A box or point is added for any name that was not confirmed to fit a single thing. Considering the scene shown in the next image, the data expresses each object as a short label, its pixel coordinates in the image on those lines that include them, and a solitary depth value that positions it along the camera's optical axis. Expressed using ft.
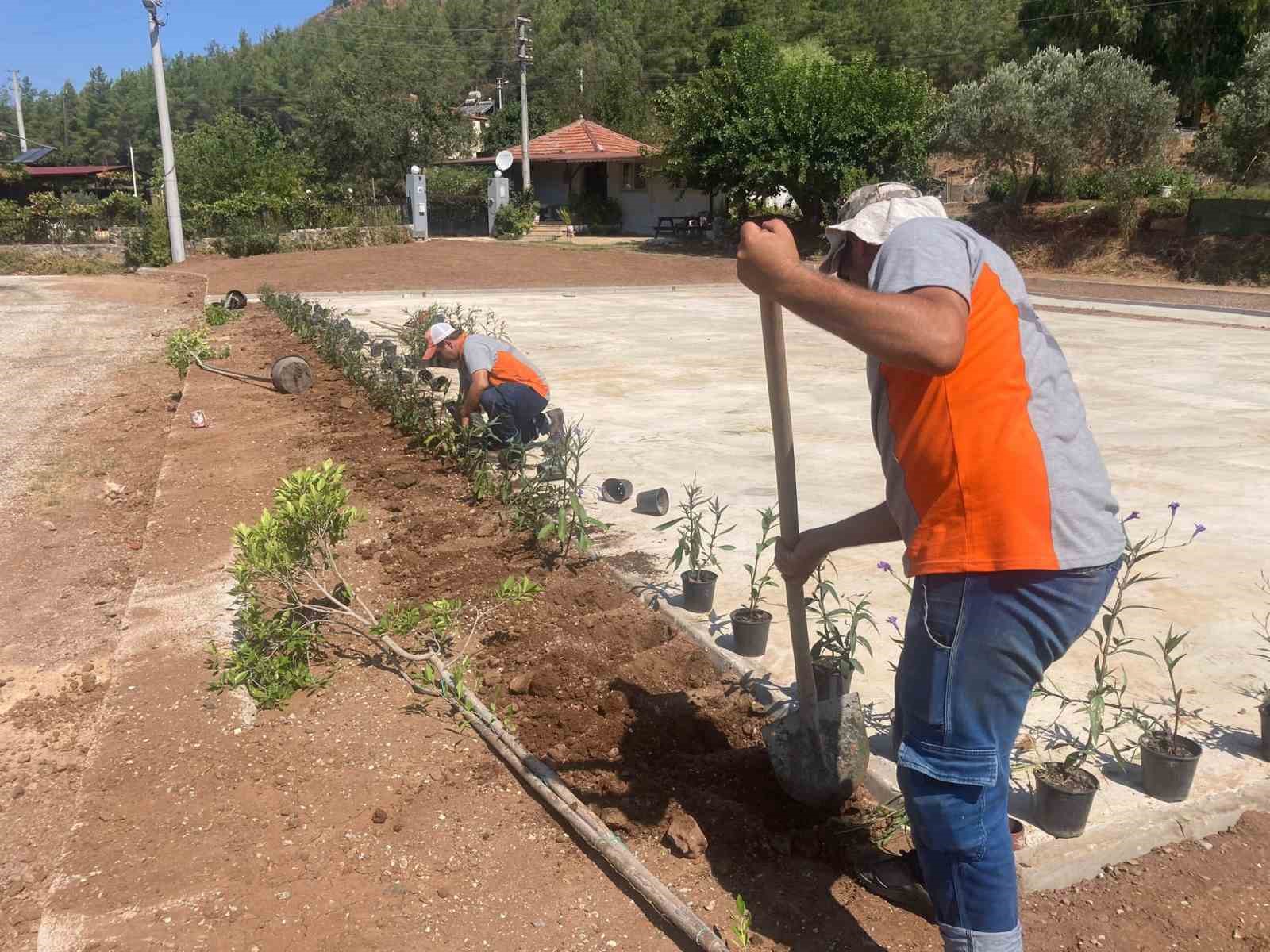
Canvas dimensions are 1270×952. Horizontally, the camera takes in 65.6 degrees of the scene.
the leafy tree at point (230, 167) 108.58
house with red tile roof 125.08
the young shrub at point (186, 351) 33.53
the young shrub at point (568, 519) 15.06
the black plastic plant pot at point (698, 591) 13.67
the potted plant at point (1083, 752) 8.84
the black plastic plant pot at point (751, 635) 12.38
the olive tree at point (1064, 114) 84.58
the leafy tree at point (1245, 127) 79.82
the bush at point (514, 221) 118.73
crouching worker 20.86
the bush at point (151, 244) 88.12
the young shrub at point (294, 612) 11.86
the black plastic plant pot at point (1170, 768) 9.33
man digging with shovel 5.77
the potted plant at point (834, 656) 10.64
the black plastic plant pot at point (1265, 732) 10.28
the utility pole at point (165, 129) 78.33
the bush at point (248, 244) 92.02
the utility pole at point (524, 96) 121.90
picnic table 113.50
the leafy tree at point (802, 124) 87.45
